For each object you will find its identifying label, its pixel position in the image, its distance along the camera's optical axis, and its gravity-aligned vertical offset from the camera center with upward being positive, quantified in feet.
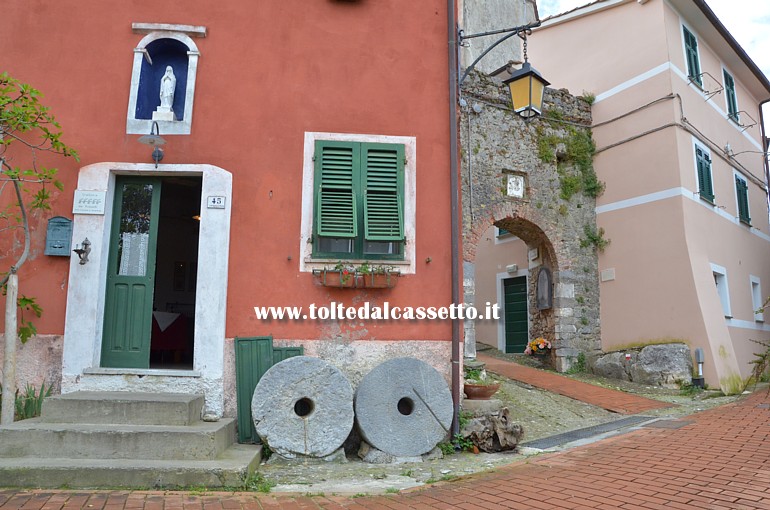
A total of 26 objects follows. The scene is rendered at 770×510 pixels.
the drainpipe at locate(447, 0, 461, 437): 18.34 +4.43
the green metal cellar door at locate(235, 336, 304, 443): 17.12 -1.25
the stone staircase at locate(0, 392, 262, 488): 12.91 -3.04
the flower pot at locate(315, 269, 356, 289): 17.99 +1.55
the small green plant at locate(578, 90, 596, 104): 41.45 +16.96
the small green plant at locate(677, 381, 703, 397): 31.22 -3.44
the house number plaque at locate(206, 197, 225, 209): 18.08 +3.96
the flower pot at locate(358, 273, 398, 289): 18.13 +1.51
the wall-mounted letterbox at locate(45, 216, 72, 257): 17.51 +2.75
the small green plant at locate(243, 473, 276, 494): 13.33 -3.83
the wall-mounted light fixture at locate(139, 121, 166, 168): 17.61 +5.83
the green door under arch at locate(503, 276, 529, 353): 45.07 +1.10
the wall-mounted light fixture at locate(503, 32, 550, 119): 20.04 +8.60
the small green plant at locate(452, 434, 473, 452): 17.84 -3.69
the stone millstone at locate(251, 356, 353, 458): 15.88 -2.34
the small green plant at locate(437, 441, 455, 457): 17.54 -3.79
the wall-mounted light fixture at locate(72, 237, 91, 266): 17.33 +2.30
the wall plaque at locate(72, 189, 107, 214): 17.74 +3.89
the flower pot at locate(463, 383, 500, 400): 19.47 -2.21
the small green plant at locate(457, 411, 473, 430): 18.35 -3.00
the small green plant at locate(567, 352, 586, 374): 37.76 -2.52
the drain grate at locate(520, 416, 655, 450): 19.53 -3.96
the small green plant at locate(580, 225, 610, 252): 39.60 +6.35
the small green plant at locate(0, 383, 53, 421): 16.26 -2.25
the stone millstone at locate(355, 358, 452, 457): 16.58 -2.45
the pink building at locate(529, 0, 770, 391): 34.73 +10.20
